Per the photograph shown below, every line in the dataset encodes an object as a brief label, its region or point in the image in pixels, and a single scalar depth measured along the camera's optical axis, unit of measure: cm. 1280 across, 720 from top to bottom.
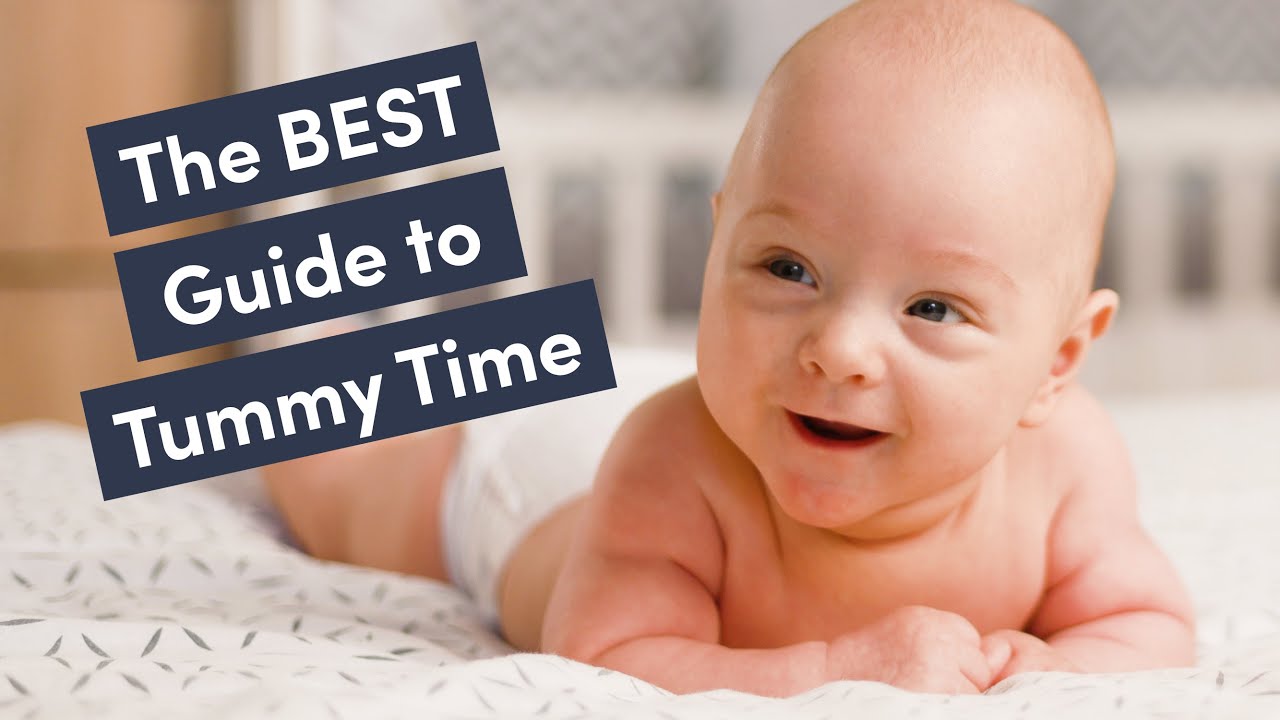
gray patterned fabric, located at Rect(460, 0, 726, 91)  245
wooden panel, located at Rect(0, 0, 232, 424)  200
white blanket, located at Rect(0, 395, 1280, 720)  50
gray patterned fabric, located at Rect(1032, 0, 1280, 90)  256
